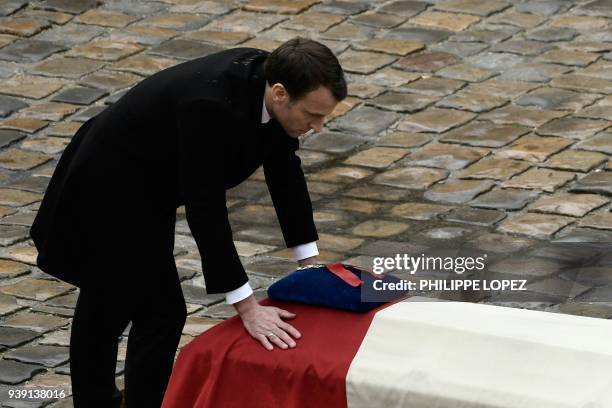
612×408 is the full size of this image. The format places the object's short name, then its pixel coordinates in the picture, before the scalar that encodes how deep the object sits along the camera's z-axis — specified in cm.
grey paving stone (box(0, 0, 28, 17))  1847
